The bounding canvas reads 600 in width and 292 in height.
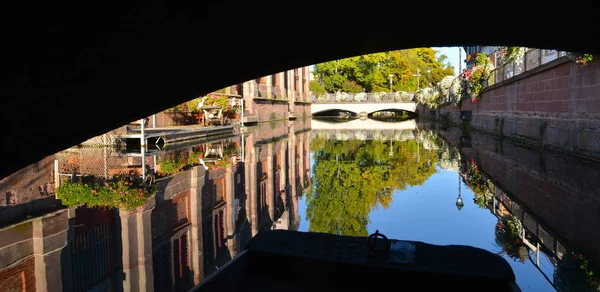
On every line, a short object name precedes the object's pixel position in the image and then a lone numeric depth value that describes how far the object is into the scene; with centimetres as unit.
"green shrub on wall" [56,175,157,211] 696
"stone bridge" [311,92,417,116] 5356
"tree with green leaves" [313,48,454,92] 6406
